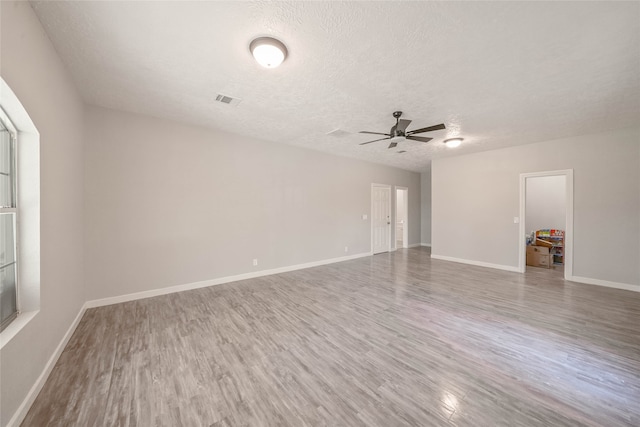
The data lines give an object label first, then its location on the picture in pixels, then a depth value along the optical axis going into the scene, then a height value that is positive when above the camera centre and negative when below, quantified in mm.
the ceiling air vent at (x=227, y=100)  2978 +1506
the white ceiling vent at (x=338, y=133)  4226 +1510
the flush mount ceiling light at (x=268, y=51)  1945 +1416
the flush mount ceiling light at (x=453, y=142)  4504 +1418
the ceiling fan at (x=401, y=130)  3172 +1184
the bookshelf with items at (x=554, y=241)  5855 -745
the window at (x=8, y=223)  1611 -82
